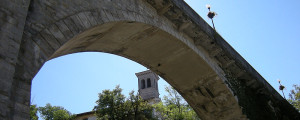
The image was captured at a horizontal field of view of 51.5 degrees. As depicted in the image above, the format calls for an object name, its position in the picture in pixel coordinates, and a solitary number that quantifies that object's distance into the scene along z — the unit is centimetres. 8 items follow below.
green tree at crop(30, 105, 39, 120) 2451
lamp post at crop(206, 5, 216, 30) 1474
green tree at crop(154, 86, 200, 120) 2419
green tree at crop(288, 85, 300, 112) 2191
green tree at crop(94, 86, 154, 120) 2256
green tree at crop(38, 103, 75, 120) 3067
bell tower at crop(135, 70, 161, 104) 4544
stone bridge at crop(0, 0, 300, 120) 423
